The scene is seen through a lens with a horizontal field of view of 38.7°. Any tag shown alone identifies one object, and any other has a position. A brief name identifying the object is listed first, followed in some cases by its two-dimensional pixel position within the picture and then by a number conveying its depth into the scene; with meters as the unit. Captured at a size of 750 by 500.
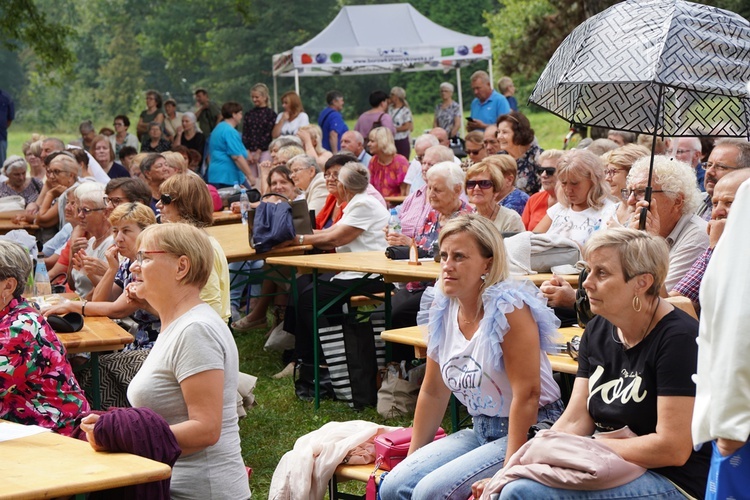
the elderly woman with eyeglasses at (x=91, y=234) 6.04
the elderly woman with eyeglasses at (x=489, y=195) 6.29
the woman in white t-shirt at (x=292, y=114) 13.77
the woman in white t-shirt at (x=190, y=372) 3.29
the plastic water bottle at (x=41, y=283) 5.61
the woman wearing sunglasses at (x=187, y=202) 5.49
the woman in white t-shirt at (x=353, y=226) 7.18
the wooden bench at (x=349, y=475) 3.75
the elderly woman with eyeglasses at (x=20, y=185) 10.80
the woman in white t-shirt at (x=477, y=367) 3.44
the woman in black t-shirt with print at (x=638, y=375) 2.96
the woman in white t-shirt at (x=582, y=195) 5.88
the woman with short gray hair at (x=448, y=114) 16.56
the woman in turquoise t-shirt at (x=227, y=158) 13.05
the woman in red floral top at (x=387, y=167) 10.46
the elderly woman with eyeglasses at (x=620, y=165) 5.89
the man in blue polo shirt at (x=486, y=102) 13.34
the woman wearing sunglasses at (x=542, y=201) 6.88
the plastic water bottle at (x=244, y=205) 9.01
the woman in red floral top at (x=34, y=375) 3.60
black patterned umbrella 4.13
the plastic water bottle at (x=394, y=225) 6.64
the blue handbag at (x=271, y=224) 7.12
